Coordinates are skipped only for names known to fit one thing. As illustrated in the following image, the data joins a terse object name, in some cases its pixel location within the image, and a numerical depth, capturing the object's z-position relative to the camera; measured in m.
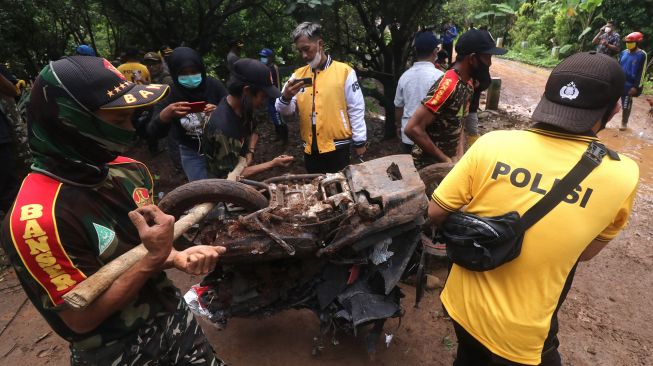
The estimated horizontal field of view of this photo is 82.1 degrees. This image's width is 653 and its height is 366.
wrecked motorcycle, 2.48
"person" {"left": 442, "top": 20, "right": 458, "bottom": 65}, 10.65
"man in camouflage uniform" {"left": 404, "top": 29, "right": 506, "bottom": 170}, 3.41
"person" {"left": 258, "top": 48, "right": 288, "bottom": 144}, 6.79
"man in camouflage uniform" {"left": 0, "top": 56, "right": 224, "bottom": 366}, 1.45
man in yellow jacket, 4.03
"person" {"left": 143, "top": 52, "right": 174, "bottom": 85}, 7.32
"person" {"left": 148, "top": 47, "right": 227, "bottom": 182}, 3.73
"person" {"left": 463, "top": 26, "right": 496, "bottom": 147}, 5.21
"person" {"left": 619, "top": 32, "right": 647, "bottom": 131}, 8.33
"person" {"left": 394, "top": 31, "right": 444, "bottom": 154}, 4.37
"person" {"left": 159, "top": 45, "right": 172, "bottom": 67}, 6.84
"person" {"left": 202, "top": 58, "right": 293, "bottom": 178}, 3.22
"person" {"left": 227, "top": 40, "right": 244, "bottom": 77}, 7.18
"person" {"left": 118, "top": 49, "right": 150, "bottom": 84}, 6.39
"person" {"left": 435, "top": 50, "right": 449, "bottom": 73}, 9.74
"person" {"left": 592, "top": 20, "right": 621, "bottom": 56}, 9.86
